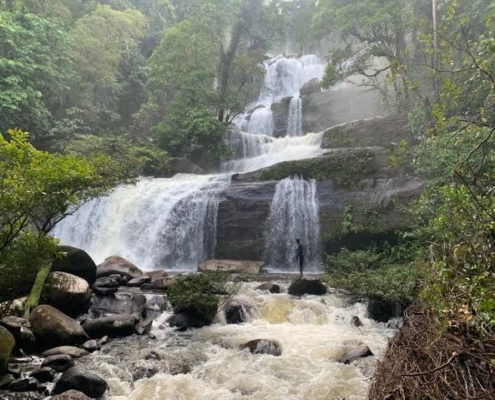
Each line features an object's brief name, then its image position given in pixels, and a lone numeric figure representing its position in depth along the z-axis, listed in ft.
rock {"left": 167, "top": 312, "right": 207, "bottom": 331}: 31.65
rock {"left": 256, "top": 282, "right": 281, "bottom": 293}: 38.94
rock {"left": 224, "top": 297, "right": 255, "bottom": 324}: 32.48
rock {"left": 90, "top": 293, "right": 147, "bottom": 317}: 34.83
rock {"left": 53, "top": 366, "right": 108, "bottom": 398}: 20.30
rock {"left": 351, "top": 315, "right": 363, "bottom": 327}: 31.21
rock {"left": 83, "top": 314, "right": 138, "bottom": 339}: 29.45
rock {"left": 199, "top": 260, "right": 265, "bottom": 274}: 52.54
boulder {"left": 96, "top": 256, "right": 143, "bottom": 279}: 45.21
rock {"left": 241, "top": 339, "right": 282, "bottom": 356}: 25.88
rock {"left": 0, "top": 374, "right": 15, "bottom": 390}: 20.24
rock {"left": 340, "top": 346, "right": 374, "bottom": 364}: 24.19
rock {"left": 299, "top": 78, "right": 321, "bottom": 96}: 107.65
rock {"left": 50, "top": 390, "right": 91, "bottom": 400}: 18.80
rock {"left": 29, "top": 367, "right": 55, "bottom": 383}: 21.56
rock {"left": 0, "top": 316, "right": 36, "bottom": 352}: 24.94
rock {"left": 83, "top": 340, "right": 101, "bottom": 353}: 26.60
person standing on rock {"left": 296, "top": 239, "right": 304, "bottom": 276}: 46.22
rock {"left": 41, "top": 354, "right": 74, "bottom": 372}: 22.95
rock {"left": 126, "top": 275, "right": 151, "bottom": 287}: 43.16
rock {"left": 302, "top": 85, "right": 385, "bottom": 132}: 97.86
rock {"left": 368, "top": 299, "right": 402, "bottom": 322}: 31.94
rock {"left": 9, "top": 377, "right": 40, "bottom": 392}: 20.25
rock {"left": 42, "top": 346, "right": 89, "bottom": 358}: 24.81
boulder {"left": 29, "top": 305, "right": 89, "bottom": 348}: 26.58
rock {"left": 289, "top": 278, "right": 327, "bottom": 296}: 37.93
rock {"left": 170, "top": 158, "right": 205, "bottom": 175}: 82.84
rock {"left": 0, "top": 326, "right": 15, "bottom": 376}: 20.77
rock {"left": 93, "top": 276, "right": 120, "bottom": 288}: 39.99
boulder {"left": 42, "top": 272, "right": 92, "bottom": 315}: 32.56
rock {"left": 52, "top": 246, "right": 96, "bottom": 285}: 38.27
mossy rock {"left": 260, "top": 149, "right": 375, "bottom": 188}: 57.72
